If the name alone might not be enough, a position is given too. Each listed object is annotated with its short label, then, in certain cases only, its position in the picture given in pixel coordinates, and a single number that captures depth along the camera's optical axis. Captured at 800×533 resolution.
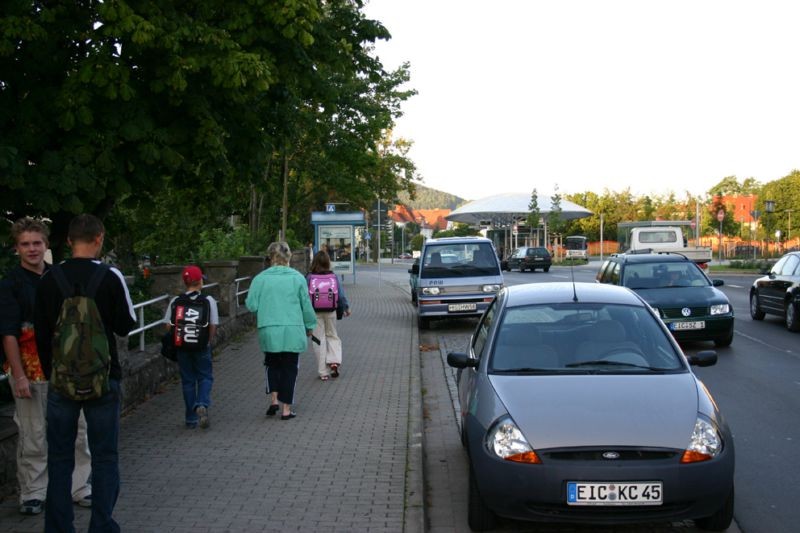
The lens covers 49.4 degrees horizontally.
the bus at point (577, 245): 78.56
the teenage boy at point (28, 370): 5.04
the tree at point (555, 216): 67.10
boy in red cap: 7.92
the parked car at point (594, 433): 4.89
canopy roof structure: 71.56
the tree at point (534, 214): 68.62
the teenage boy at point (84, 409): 4.54
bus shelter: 29.53
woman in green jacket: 8.44
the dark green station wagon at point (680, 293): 13.67
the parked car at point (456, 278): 17.78
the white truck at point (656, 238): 34.08
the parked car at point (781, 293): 16.58
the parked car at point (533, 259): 49.81
